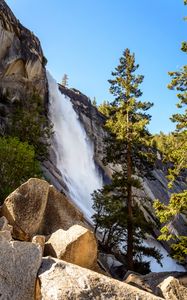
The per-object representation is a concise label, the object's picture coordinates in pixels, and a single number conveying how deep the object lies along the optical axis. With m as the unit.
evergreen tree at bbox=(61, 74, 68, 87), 119.12
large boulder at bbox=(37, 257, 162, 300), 7.57
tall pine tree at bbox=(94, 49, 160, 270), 24.34
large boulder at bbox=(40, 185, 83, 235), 14.50
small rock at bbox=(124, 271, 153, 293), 11.74
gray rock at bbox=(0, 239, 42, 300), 7.84
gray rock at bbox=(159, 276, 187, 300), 10.59
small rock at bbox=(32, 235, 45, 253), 10.85
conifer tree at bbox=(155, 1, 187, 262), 16.31
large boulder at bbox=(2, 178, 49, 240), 13.20
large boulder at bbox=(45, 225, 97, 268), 11.05
